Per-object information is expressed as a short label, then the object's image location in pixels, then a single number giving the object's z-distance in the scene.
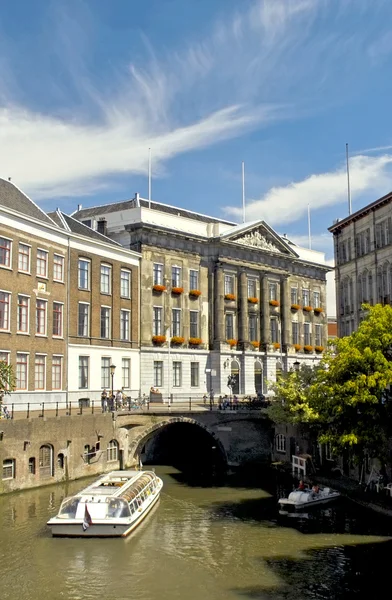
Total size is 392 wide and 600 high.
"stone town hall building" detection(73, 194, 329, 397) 68.19
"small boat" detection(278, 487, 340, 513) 39.94
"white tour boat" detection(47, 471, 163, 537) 33.53
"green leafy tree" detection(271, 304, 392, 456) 37.25
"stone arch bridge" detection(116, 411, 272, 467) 54.27
